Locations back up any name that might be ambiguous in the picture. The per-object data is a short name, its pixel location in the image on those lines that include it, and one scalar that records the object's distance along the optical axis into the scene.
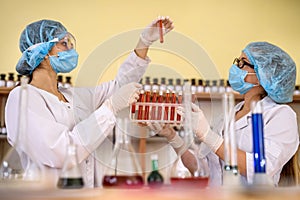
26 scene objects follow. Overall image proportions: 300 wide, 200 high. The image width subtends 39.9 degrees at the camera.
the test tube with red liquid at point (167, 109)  1.11
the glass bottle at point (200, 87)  2.47
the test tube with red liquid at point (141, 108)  1.12
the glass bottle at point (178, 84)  1.63
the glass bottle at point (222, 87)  2.38
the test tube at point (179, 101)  1.12
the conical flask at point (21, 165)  0.79
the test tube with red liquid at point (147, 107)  1.11
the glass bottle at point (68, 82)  2.43
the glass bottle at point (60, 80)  2.42
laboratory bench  0.61
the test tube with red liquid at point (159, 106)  1.10
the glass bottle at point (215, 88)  1.92
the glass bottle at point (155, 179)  0.76
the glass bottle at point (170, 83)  1.55
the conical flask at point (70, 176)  0.71
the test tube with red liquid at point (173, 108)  1.11
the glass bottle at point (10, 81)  2.40
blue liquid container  0.76
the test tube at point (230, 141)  0.81
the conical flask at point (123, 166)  0.76
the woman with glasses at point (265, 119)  1.16
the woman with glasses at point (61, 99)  1.02
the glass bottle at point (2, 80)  2.40
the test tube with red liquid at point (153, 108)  1.10
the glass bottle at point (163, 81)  1.62
